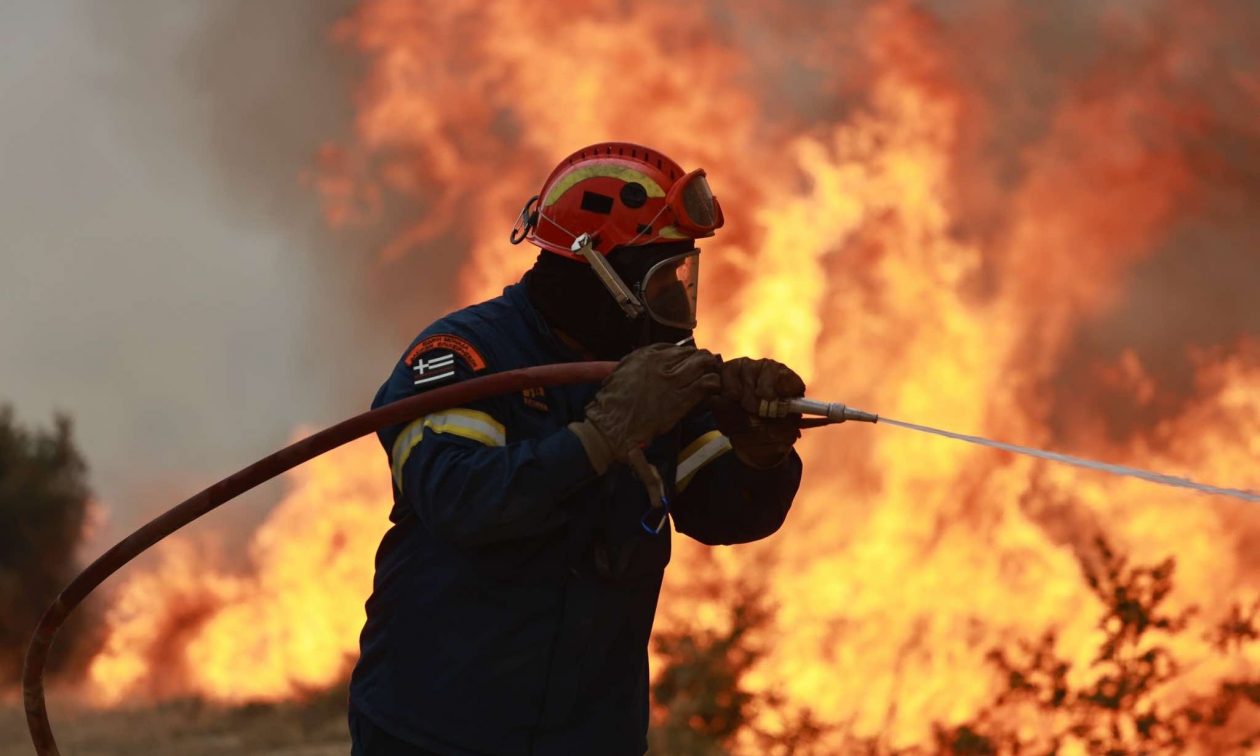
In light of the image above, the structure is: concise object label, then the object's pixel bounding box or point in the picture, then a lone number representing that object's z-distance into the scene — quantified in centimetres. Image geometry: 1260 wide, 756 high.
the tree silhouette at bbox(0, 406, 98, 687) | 2141
